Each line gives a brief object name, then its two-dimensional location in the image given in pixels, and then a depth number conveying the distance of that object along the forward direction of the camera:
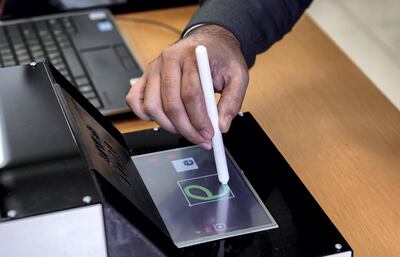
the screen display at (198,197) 0.64
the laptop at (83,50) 0.96
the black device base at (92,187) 0.51
